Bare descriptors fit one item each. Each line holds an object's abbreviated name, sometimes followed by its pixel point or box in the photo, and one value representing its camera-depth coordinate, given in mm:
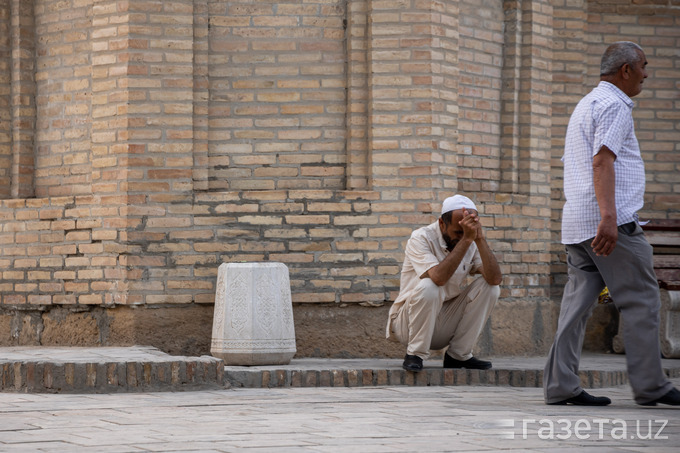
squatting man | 11917
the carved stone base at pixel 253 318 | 12751
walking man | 9444
